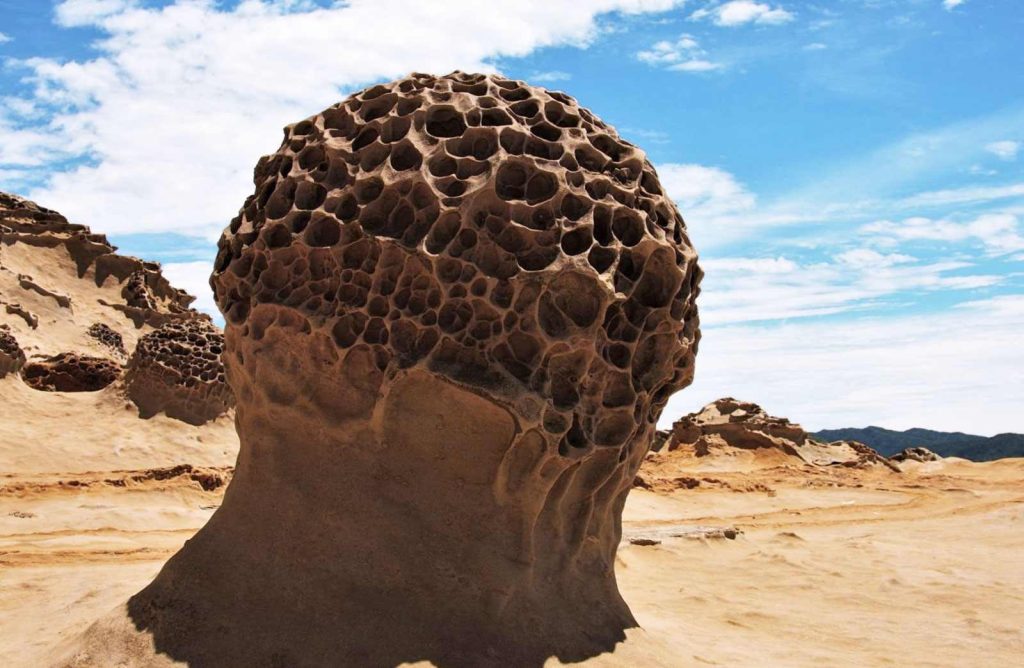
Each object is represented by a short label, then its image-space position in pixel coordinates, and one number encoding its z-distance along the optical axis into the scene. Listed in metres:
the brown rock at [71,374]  15.20
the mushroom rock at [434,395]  4.09
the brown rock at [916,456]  19.61
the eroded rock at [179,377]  12.59
